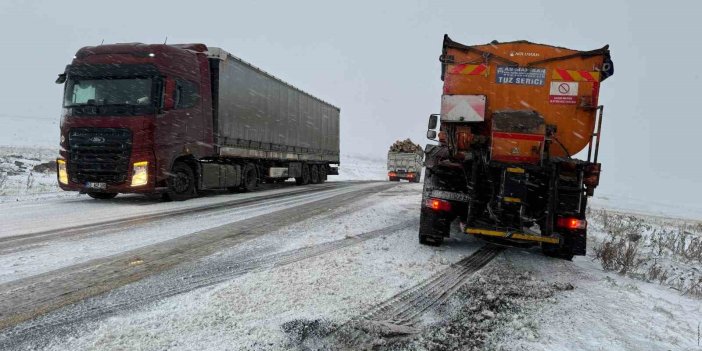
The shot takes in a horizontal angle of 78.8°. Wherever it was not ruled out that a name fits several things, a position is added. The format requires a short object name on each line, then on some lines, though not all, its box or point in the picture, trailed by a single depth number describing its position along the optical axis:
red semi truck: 9.68
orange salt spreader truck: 5.50
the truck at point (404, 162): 31.47
